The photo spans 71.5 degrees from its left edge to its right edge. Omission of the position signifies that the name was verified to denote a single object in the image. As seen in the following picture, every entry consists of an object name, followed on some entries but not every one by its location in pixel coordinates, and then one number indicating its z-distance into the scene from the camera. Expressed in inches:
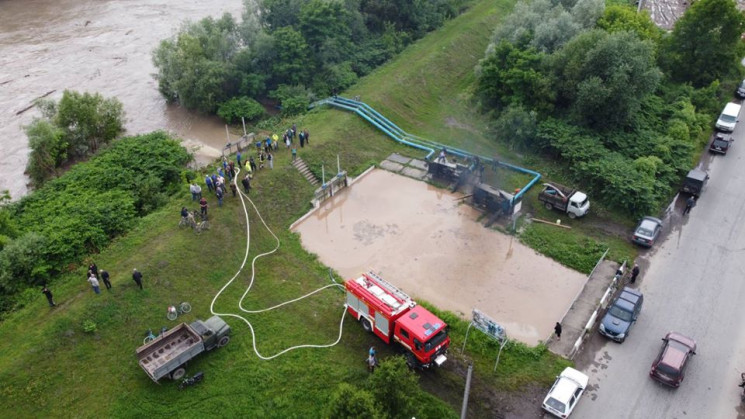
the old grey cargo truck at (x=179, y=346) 847.7
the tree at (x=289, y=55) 1846.7
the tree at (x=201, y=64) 1792.6
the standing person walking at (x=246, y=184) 1256.3
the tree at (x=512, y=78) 1578.5
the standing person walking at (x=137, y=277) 983.0
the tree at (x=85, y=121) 1584.6
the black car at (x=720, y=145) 1549.0
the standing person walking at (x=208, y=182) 1232.5
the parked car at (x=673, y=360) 876.0
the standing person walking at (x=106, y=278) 962.7
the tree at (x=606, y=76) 1445.6
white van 1635.5
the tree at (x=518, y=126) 1507.1
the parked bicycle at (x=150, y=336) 913.3
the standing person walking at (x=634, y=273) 1094.4
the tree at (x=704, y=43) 1710.1
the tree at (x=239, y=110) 1782.7
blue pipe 1461.6
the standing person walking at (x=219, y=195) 1200.8
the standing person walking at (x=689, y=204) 1301.7
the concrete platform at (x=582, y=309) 962.7
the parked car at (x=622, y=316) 970.7
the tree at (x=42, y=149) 1488.7
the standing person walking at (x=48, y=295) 937.1
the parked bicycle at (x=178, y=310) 962.7
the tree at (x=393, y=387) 729.0
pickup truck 1274.6
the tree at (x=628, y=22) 1732.3
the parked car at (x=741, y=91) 1825.8
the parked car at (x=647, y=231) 1186.6
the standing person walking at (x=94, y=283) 959.0
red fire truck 871.7
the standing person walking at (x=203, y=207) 1157.1
